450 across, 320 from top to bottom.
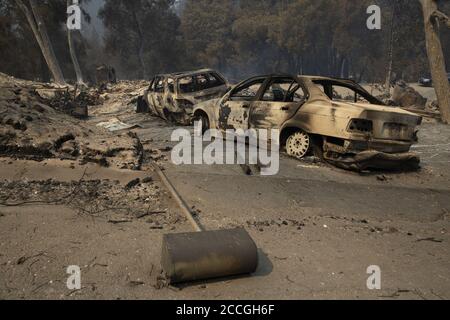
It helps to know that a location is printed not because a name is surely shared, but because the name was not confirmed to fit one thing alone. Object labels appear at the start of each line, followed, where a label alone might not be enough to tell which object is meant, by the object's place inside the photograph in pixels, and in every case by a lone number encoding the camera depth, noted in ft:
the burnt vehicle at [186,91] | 35.94
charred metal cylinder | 10.62
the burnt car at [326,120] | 20.30
